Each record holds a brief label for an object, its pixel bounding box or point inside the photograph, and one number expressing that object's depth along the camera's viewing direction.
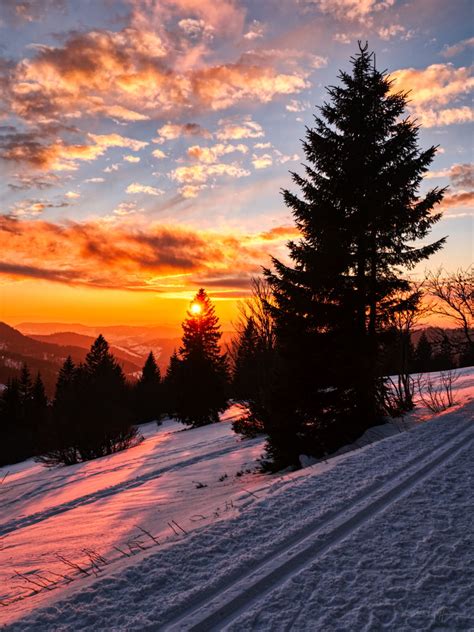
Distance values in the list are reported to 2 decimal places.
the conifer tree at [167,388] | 50.75
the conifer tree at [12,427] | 53.62
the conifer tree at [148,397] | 62.91
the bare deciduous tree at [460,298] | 16.22
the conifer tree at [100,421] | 27.02
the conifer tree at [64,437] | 26.42
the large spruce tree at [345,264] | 10.73
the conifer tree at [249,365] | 22.27
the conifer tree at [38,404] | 61.44
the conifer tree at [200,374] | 35.16
